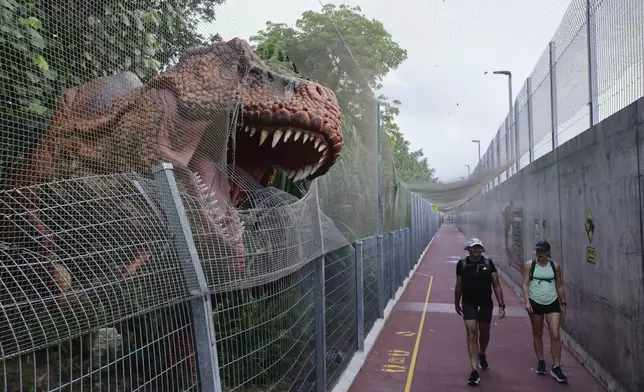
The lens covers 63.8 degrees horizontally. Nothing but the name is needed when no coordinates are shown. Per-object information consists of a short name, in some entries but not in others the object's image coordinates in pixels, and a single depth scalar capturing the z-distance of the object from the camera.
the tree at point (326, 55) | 4.36
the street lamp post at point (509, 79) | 19.38
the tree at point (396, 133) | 19.02
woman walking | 5.09
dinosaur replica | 2.23
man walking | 5.25
